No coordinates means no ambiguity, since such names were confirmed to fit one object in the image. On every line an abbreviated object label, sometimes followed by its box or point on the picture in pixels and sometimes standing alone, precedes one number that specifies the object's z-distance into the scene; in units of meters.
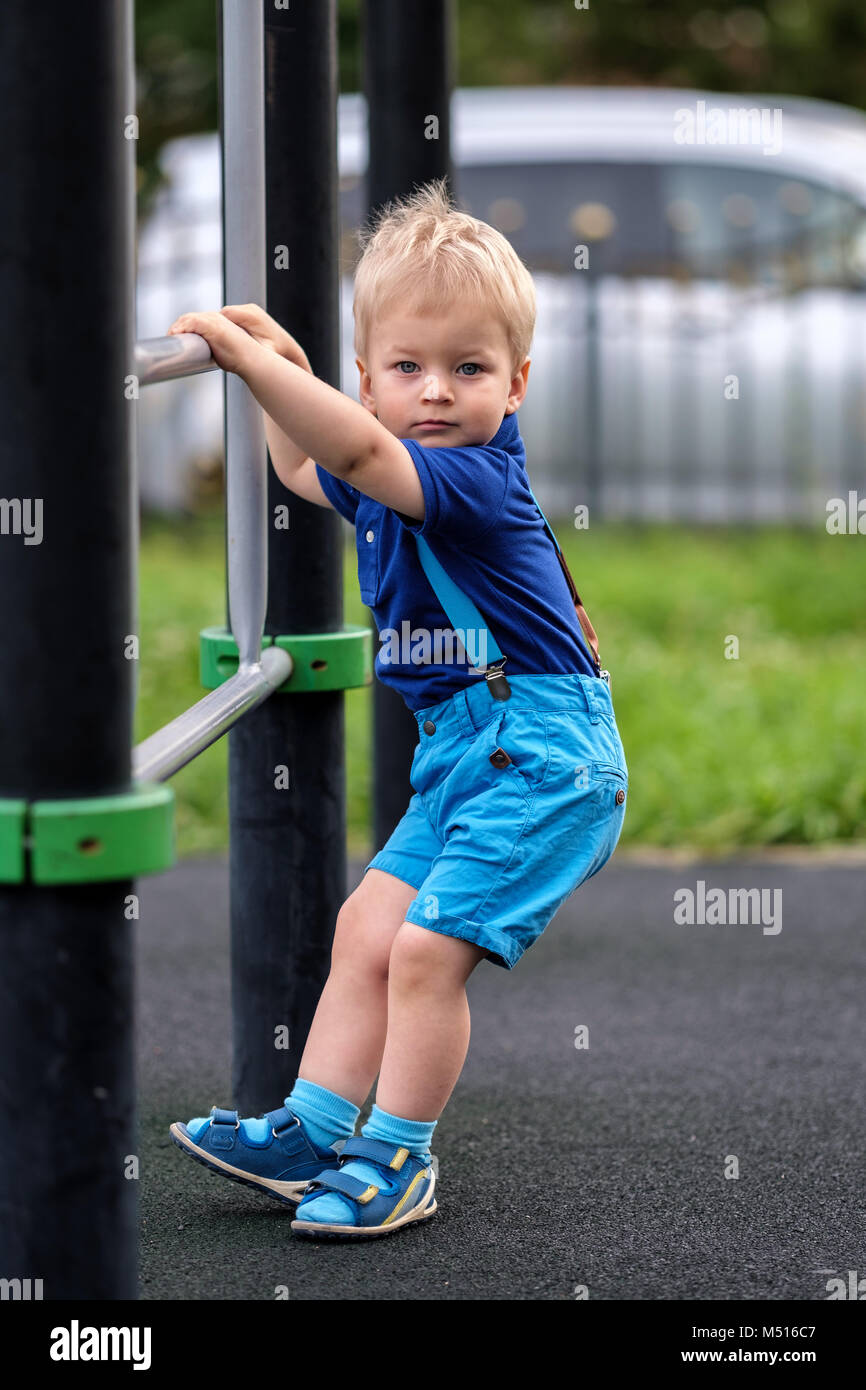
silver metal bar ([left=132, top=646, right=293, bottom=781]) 3.21
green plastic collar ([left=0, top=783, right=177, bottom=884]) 2.70
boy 3.88
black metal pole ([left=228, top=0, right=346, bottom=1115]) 4.62
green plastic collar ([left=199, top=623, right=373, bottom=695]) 4.64
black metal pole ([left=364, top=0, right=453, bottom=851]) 6.09
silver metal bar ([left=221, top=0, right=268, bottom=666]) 4.22
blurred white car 15.61
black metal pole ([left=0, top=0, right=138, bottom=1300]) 2.61
